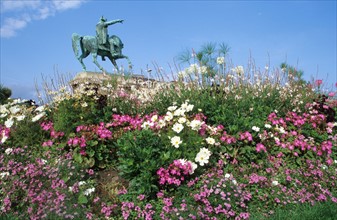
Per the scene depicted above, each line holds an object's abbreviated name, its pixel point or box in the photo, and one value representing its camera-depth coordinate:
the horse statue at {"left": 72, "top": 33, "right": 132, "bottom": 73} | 16.41
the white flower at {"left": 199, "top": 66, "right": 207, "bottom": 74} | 7.72
